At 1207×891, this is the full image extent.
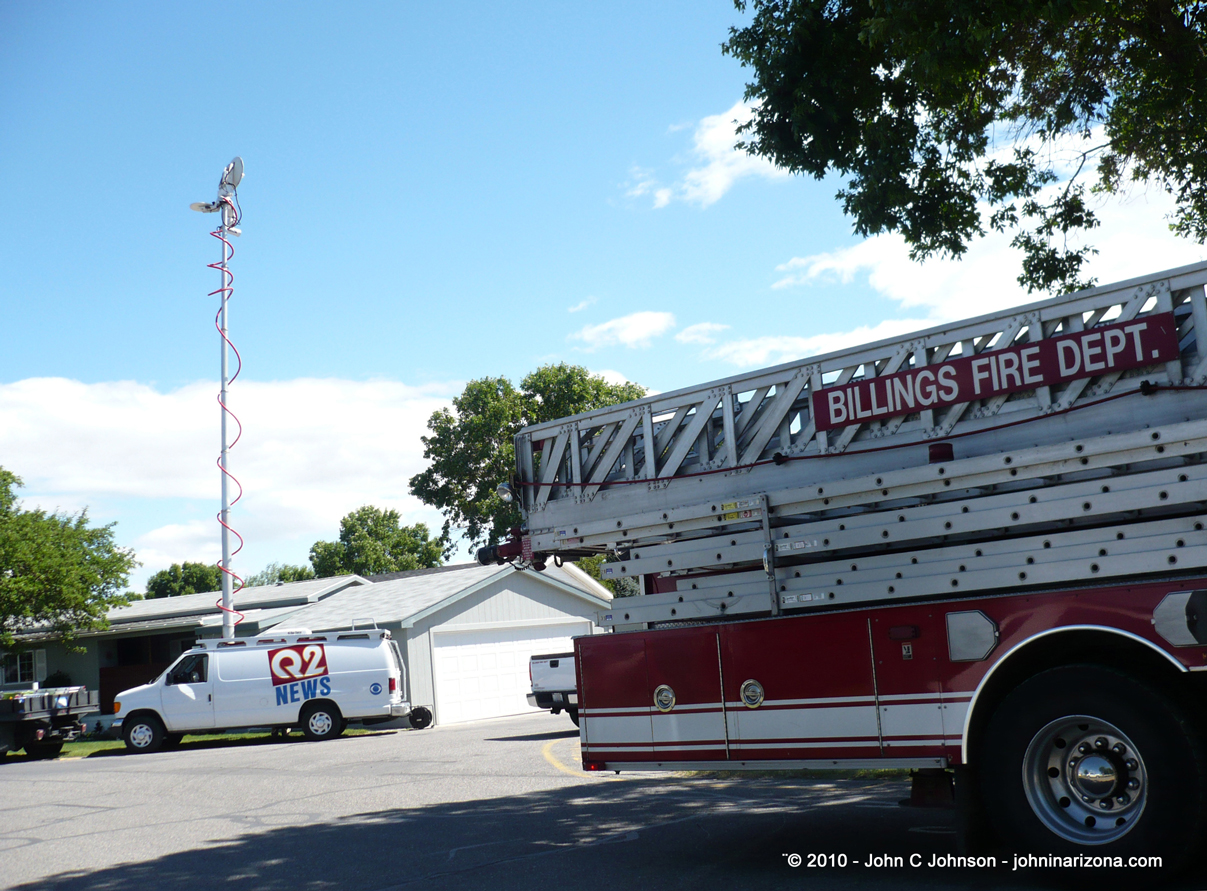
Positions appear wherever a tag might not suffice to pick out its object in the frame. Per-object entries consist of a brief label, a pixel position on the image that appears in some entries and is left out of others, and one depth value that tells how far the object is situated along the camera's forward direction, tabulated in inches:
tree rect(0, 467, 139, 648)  1091.3
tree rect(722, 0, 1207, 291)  389.4
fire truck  221.8
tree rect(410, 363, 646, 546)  1881.2
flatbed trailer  804.6
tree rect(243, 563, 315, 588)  3693.4
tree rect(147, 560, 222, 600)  3695.9
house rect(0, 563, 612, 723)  1043.9
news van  838.5
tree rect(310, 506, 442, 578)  3002.0
